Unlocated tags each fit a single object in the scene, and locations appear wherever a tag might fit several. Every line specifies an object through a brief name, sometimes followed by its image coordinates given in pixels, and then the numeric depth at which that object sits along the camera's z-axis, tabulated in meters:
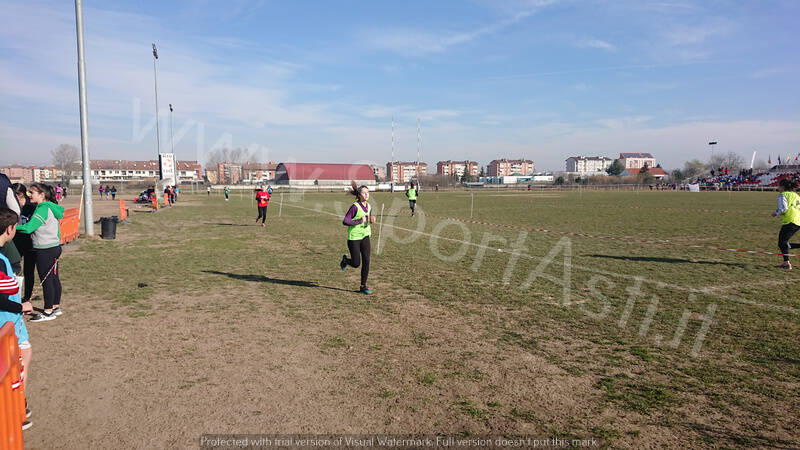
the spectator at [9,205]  6.32
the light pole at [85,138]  15.75
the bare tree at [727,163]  141.39
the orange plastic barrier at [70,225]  13.73
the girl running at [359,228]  8.14
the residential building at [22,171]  154.02
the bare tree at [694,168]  137.00
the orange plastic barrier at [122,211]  21.93
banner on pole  50.84
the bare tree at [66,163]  98.31
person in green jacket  6.34
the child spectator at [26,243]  6.98
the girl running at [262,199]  20.06
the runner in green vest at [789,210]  10.02
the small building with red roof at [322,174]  105.06
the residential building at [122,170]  107.90
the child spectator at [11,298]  3.43
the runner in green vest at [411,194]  25.14
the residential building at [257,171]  133.56
